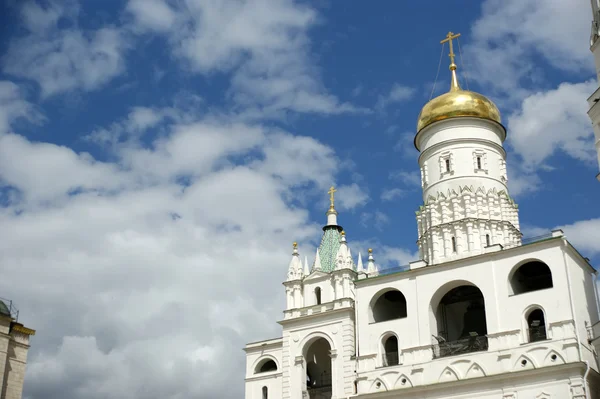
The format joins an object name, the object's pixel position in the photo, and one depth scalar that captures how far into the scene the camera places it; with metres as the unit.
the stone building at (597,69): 34.03
